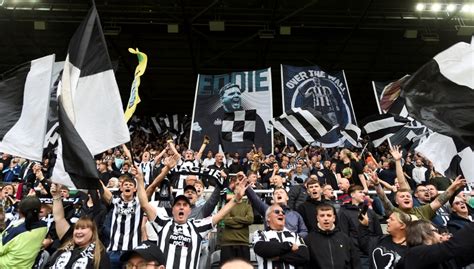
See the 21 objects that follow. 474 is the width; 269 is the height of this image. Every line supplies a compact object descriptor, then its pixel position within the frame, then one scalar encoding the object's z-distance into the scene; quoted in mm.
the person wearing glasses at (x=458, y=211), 4371
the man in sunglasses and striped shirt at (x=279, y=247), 3725
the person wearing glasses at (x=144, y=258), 2617
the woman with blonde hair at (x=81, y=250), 3184
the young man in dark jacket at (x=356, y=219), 4387
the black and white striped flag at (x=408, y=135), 8678
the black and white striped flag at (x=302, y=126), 8352
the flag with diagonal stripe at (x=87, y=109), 3455
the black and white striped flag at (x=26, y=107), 4664
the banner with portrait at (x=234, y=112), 9891
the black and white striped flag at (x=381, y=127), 8266
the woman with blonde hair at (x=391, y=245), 3283
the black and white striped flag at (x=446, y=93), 3930
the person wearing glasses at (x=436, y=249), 2355
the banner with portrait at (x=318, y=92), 11211
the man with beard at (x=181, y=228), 3582
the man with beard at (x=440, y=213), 4908
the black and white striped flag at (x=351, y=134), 9194
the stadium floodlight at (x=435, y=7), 12906
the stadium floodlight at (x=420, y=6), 13078
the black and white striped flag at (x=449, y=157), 4543
